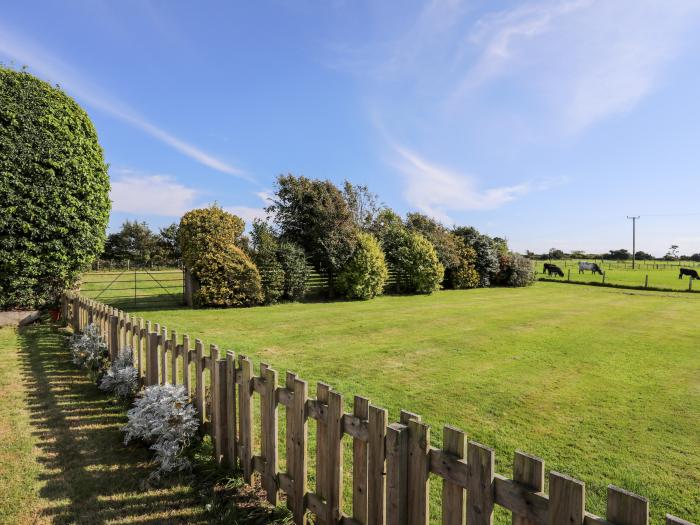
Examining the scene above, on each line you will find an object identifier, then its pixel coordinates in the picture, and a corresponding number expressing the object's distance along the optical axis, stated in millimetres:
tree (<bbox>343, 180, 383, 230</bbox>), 31042
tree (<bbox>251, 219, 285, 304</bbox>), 14836
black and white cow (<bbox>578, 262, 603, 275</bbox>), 38062
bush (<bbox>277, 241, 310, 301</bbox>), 15602
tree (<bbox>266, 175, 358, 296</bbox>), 17594
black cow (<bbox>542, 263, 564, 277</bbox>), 33869
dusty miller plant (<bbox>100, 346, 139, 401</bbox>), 4766
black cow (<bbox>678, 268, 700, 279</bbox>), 29966
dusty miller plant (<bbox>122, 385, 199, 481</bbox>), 3281
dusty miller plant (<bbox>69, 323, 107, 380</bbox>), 5986
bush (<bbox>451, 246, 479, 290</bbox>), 23953
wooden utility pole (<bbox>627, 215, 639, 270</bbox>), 52219
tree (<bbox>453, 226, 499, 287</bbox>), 25328
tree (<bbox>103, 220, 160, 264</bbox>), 44906
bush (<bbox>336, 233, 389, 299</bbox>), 17547
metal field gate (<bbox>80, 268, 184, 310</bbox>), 14188
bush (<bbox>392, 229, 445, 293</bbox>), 20766
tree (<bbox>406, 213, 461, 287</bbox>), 23141
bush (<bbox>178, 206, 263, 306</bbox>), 13555
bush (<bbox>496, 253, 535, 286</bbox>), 26531
